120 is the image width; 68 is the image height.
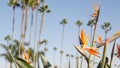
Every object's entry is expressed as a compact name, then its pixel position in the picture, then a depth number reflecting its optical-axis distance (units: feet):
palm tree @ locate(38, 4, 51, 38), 122.25
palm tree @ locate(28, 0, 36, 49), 107.38
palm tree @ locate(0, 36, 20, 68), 127.41
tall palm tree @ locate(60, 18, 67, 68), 171.30
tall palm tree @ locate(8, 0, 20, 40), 116.20
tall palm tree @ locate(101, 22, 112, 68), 154.71
